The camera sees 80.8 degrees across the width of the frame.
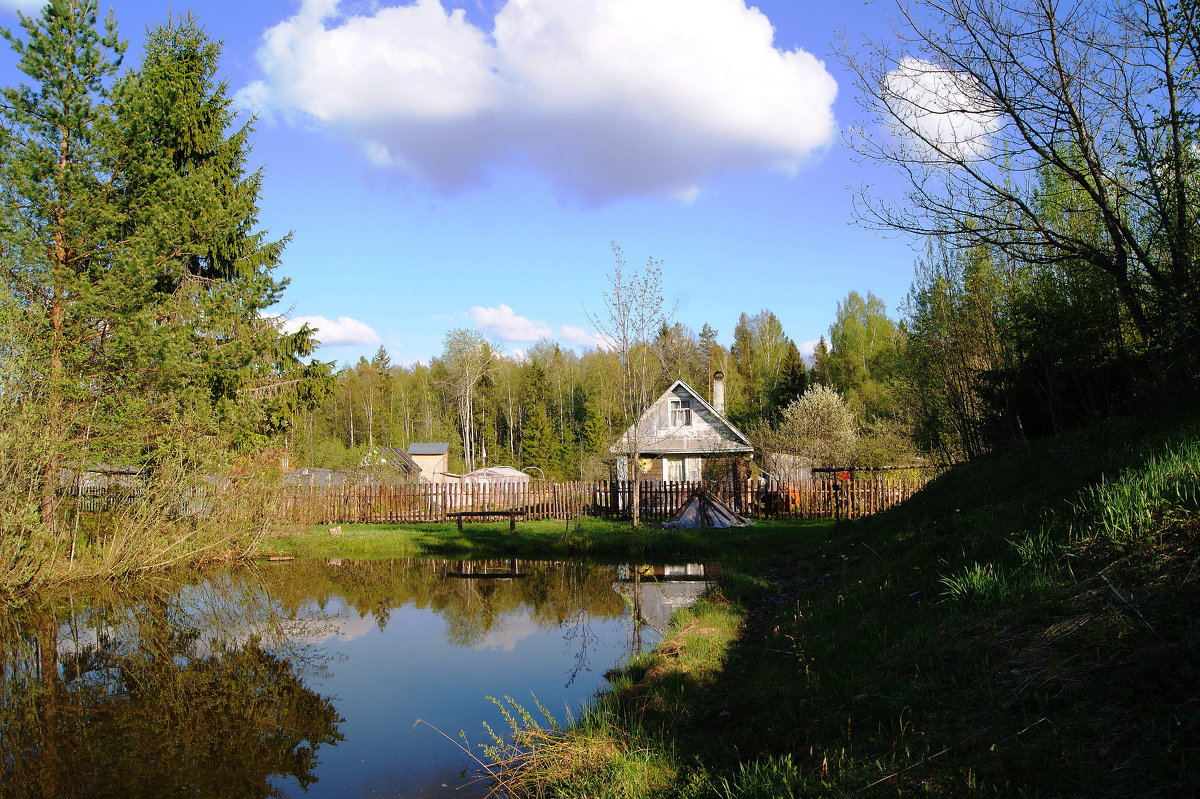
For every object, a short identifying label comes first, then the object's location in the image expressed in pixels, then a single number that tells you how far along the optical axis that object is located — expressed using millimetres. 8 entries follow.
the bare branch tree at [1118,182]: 7359
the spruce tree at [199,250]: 14422
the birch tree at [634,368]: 19703
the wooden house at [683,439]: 33344
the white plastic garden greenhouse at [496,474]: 42569
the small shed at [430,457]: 49500
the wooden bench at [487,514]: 19616
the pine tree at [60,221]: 12414
